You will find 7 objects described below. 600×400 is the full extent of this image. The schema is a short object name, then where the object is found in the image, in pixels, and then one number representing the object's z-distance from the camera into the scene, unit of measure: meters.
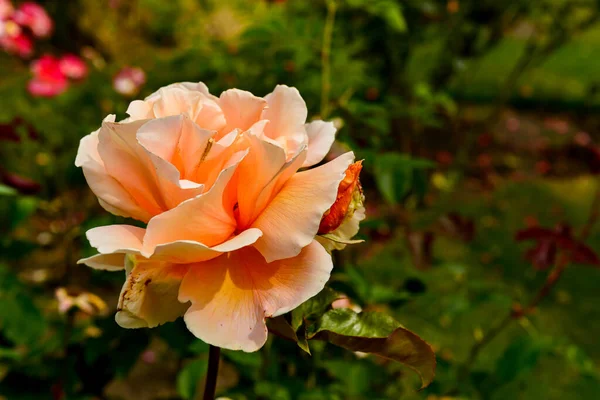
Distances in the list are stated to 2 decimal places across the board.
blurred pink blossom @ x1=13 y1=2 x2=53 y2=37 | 2.25
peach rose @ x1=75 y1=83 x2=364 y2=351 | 0.32
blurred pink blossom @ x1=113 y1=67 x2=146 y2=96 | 1.41
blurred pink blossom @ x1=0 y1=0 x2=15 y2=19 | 1.54
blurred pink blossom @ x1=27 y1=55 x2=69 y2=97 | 1.91
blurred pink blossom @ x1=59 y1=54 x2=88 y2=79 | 1.96
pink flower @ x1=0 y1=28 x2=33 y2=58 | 2.09
